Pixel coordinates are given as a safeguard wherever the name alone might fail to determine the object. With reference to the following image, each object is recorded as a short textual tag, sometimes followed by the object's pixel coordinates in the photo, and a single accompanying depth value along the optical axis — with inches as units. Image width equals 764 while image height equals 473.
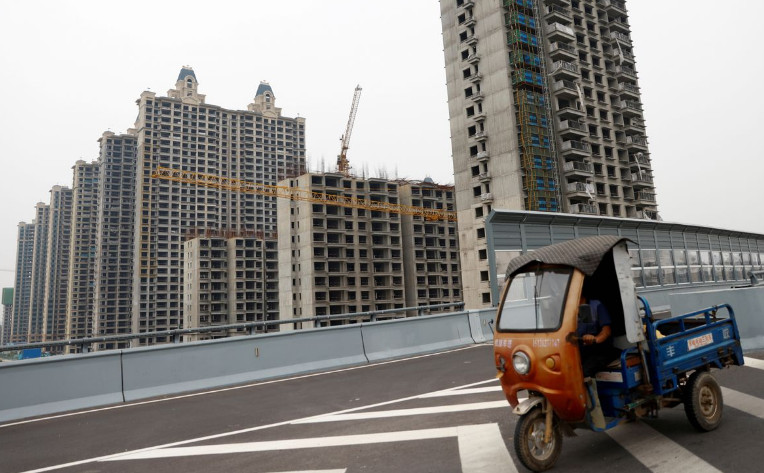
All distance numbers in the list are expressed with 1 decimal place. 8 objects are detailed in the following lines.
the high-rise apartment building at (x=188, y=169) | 4434.1
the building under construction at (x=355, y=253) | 3390.7
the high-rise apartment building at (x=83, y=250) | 4795.8
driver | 205.3
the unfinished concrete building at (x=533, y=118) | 2527.1
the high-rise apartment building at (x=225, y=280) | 3956.7
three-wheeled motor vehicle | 195.5
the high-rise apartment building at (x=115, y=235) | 4579.2
